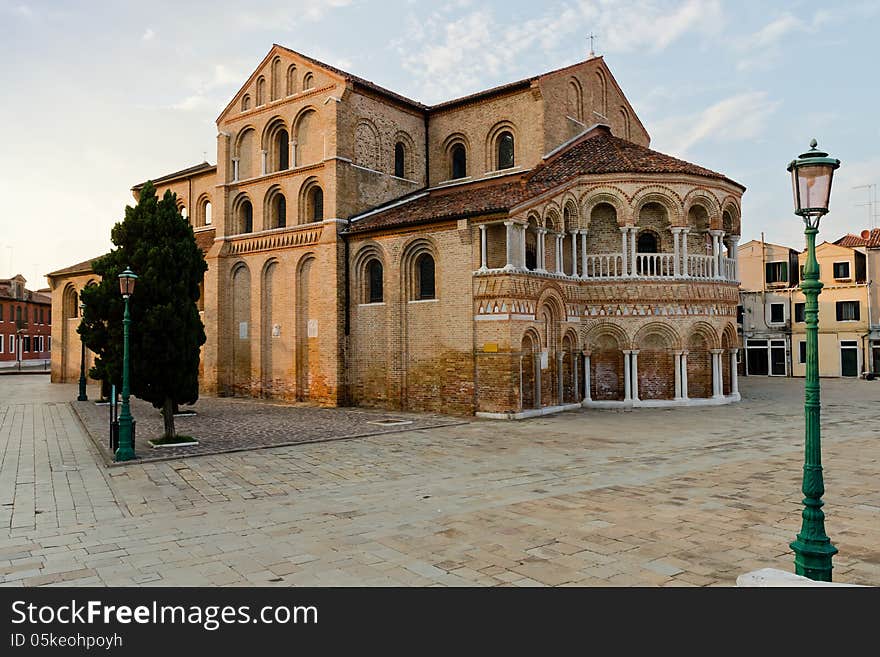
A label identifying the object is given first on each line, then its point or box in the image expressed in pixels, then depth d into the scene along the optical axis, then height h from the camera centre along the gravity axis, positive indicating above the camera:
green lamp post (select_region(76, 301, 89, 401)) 26.53 -1.62
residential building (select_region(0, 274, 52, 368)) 59.84 +2.19
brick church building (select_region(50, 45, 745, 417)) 20.45 +3.10
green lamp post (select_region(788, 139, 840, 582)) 5.50 -0.32
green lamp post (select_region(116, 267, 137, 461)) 12.54 -1.28
